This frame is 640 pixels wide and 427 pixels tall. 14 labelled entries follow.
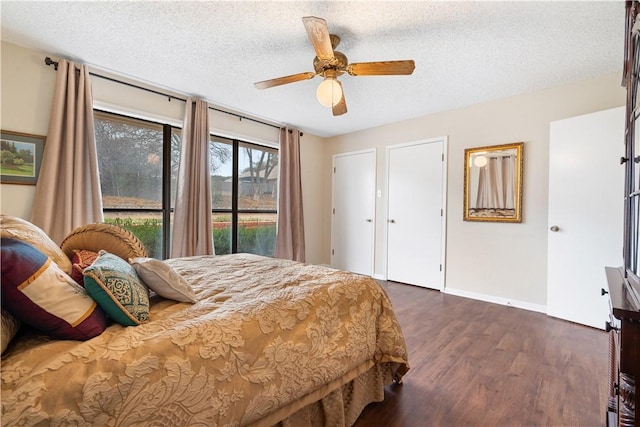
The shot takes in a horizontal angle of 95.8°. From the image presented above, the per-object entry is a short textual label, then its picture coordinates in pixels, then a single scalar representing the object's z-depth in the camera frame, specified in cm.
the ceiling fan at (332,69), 203
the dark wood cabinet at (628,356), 77
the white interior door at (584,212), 257
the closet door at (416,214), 393
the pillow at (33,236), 107
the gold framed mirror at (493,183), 332
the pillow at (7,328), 80
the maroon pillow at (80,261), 121
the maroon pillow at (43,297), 82
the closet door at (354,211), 474
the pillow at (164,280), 128
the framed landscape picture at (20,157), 238
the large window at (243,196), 399
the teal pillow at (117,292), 99
